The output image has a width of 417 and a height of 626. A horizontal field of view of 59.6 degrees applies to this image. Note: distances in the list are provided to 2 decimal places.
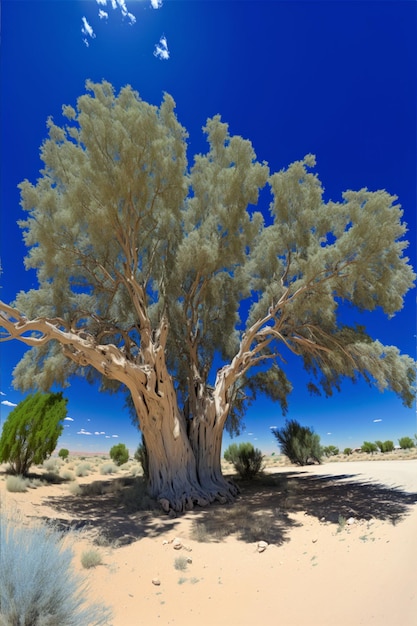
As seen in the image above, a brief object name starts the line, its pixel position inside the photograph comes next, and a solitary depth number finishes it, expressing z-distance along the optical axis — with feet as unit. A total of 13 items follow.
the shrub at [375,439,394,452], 95.40
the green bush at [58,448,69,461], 90.96
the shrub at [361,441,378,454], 98.78
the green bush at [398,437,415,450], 94.48
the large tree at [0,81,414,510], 30.76
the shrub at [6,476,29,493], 32.81
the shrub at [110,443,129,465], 81.10
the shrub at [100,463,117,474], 63.57
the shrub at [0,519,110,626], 8.96
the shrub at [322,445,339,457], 105.70
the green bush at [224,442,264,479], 49.32
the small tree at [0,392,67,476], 42.60
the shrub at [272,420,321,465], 64.90
